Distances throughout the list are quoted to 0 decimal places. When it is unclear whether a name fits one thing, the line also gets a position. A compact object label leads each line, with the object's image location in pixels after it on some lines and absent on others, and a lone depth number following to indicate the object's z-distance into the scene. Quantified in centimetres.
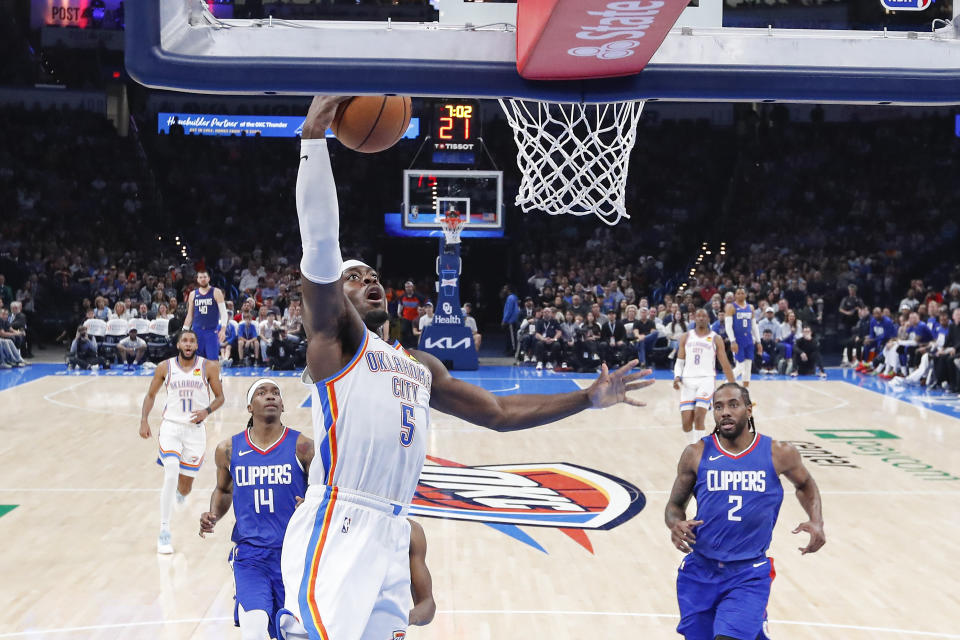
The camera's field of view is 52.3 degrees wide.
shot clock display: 1658
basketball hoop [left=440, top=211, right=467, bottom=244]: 1717
